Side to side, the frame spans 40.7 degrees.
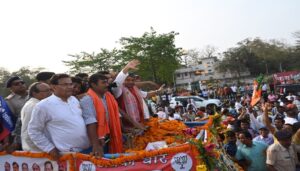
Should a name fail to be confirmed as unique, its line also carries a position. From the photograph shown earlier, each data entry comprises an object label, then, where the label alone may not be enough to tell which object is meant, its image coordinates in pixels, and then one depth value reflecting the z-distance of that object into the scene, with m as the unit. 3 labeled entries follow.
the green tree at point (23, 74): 62.65
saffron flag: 8.33
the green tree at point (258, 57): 65.56
